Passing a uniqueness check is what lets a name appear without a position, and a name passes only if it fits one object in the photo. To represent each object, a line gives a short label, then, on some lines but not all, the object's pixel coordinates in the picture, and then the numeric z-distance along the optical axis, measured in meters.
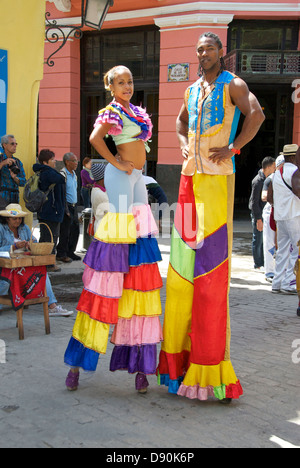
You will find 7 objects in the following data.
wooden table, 4.81
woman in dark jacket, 7.61
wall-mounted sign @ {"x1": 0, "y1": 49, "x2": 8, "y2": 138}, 6.50
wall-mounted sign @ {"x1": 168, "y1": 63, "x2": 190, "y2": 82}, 13.48
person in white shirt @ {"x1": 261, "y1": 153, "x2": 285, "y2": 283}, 7.85
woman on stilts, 3.52
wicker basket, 5.05
